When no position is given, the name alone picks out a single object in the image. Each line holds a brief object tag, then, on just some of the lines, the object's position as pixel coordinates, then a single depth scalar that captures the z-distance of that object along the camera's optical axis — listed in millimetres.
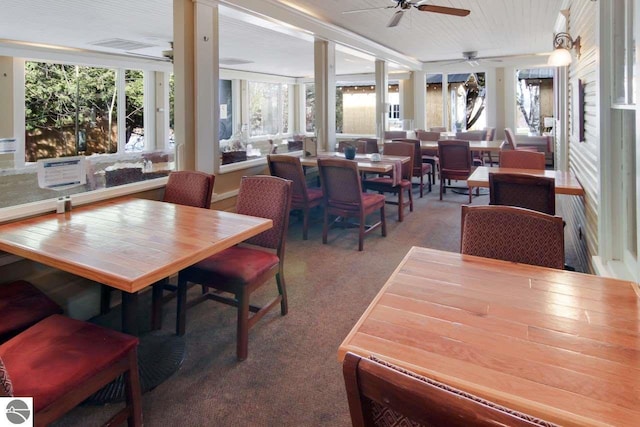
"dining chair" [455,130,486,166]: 8866
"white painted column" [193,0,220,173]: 3535
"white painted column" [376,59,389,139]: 7875
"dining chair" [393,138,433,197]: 6156
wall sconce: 3596
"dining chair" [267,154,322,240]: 4207
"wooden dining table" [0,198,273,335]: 1647
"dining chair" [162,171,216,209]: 2852
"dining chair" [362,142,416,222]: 5062
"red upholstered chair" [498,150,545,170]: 4102
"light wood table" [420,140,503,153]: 6726
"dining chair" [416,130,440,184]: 7367
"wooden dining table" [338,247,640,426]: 875
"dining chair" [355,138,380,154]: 6527
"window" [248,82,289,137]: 10914
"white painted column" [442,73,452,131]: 10691
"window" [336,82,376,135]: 12234
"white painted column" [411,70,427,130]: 10461
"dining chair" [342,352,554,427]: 634
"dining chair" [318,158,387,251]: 4012
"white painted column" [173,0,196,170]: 3430
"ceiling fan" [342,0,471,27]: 3922
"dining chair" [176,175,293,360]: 2285
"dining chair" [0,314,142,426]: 1376
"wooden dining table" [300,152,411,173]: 4523
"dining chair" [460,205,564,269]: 1665
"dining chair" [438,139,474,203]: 5957
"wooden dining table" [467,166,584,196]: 3076
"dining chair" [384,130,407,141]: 8465
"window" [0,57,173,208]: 6414
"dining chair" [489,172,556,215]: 2775
